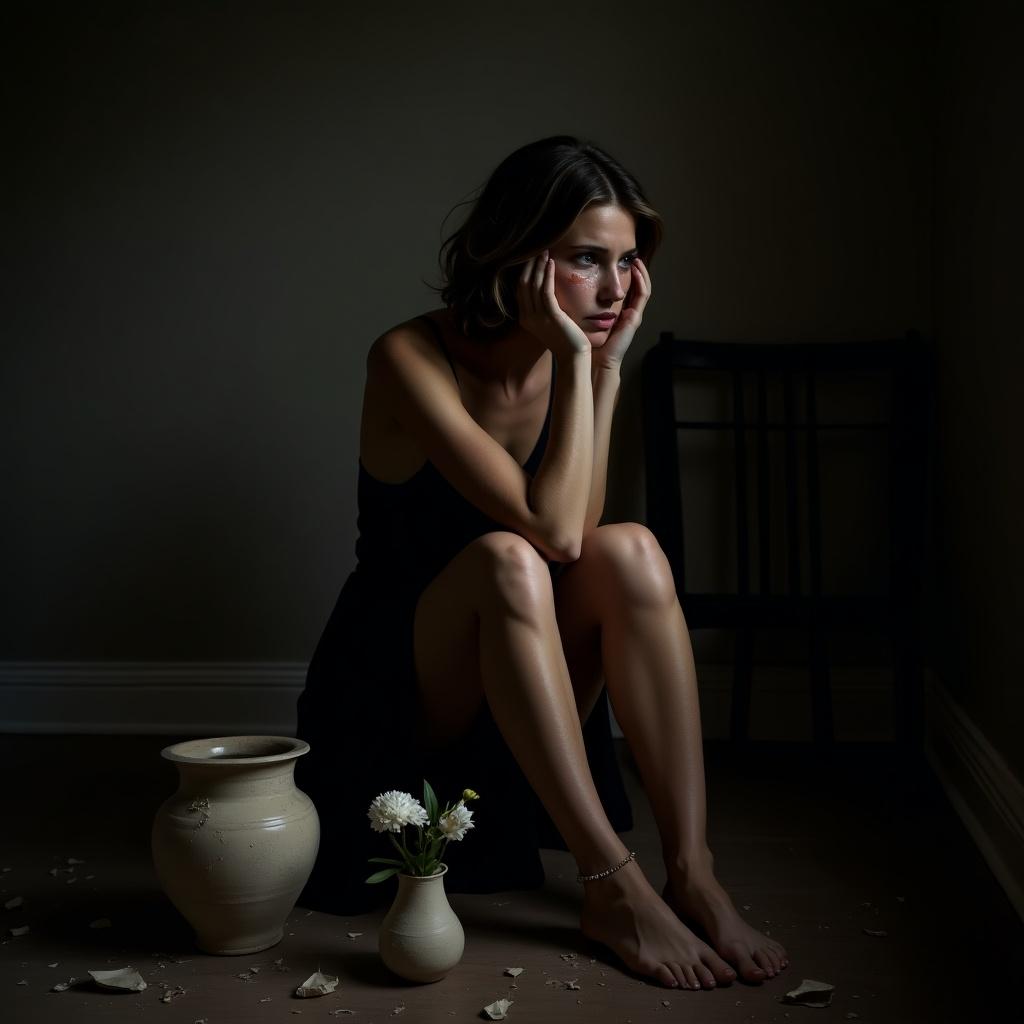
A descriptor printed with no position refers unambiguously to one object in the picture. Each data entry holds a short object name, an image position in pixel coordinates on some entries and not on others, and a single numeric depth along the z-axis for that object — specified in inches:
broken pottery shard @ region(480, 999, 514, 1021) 51.7
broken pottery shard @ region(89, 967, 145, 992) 54.4
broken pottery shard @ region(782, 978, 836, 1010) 53.0
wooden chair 95.7
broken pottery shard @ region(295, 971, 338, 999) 54.2
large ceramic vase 56.4
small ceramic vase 54.9
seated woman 59.6
